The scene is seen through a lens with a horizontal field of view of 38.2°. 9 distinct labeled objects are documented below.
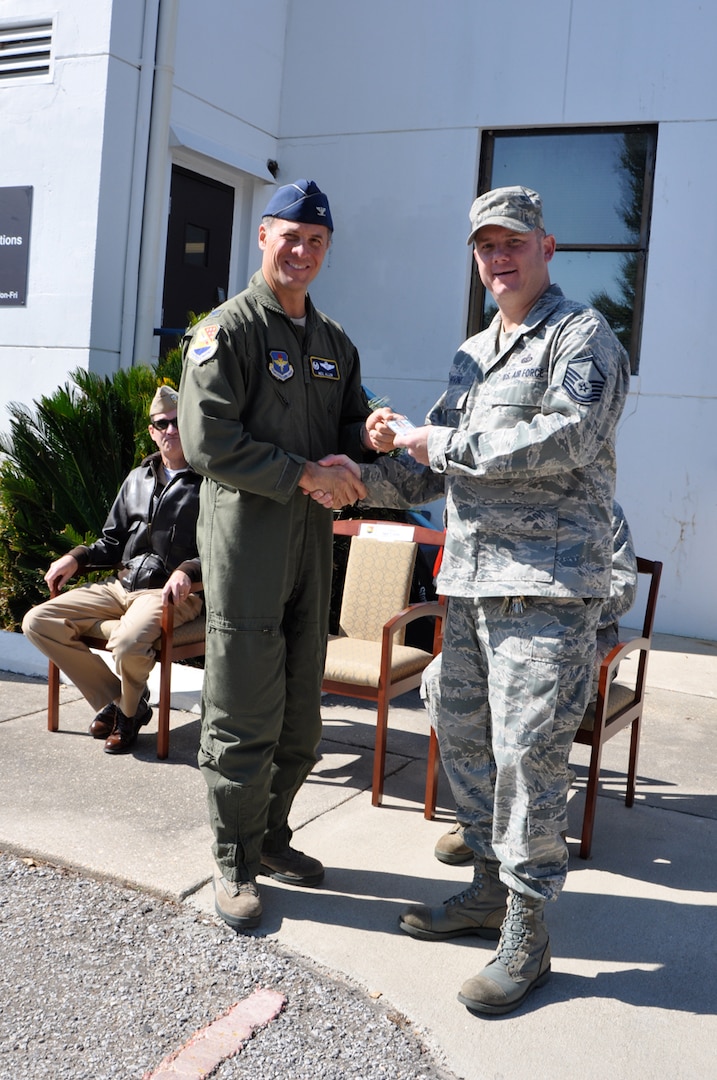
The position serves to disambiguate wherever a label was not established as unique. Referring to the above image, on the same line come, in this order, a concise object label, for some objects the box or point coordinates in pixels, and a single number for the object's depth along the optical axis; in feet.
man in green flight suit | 9.73
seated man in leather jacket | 14.67
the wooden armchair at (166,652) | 14.52
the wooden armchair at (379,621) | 13.43
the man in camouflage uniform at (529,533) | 8.74
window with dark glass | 24.77
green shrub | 19.72
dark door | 25.99
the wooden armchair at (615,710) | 12.00
